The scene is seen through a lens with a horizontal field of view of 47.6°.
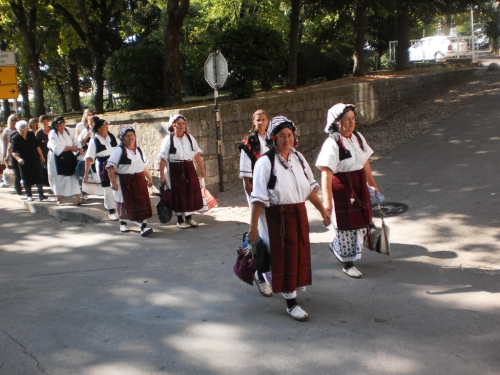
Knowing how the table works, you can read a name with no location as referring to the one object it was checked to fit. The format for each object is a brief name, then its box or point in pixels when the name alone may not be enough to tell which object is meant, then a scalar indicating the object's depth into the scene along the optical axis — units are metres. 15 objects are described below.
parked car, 29.23
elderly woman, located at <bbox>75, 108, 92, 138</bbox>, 11.92
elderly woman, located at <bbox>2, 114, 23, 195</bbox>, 13.17
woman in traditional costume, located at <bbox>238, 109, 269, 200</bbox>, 6.80
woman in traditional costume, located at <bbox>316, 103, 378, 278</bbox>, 6.01
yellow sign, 15.94
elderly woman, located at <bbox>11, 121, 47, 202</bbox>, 12.23
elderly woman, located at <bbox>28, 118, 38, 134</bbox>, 12.93
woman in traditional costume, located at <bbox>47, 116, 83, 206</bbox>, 11.42
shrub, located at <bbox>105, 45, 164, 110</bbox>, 14.16
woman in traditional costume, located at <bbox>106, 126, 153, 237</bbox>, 8.51
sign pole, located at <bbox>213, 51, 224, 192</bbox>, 11.31
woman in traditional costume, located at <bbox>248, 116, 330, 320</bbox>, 5.00
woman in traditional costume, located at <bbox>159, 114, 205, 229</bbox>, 8.84
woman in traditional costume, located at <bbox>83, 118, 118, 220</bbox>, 9.80
